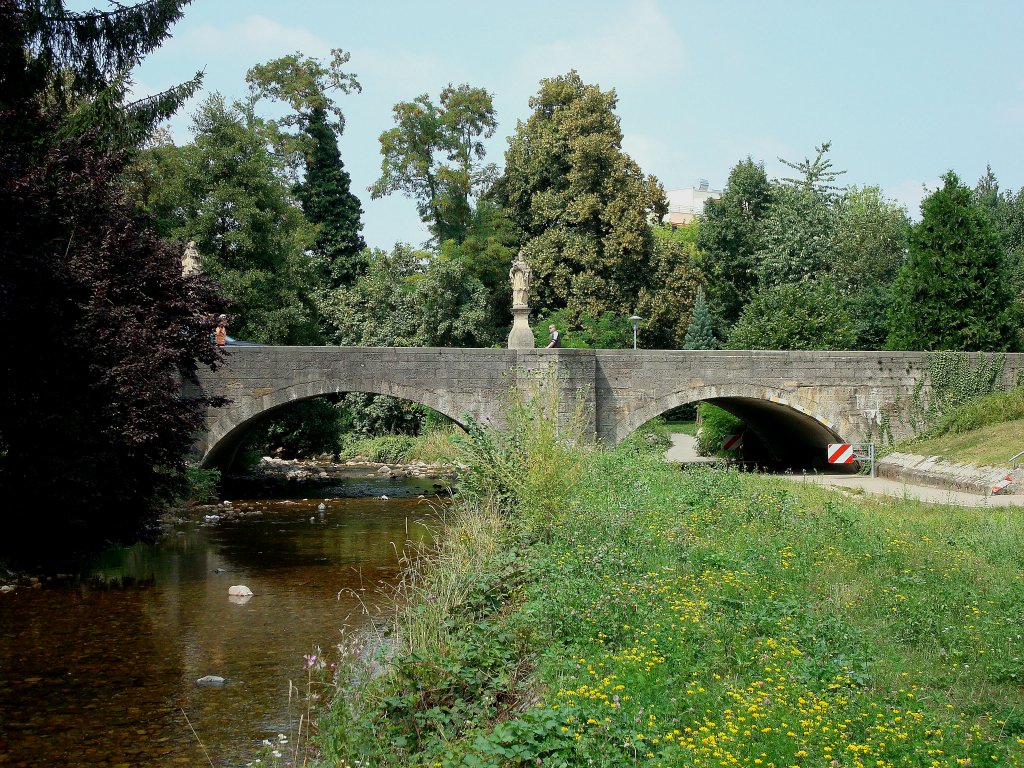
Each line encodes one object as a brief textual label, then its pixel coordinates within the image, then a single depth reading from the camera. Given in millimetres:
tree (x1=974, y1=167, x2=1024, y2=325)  36922
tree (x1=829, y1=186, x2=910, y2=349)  41625
